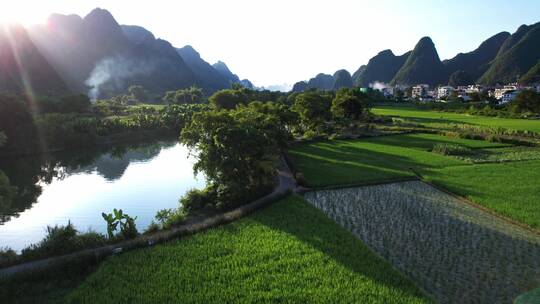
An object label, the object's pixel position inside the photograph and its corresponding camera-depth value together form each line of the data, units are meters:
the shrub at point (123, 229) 15.16
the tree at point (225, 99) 65.31
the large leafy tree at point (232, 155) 20.19
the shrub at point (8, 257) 12.59
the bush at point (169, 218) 16.61
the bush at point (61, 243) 13.26
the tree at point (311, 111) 48.44
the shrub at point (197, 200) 19.55
